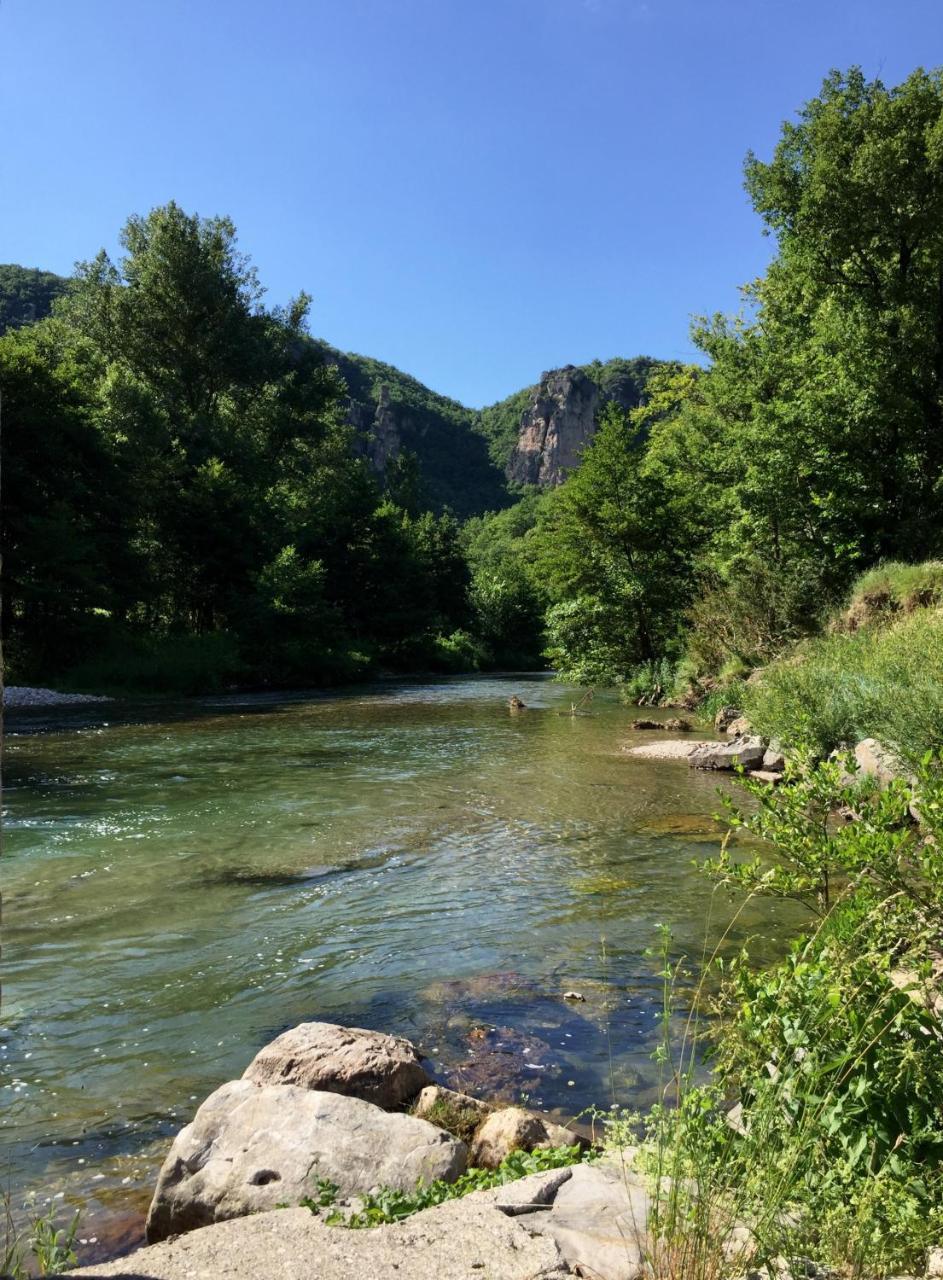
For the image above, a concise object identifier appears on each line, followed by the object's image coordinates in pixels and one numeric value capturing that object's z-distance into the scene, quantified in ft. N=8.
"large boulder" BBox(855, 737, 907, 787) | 28.94
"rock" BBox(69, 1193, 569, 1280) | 8.00
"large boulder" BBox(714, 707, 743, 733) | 58.49
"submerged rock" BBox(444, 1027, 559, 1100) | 14.39
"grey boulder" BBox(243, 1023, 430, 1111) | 13.07
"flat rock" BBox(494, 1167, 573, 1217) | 9.09
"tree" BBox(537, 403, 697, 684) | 86.58
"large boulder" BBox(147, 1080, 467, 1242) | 10.44
